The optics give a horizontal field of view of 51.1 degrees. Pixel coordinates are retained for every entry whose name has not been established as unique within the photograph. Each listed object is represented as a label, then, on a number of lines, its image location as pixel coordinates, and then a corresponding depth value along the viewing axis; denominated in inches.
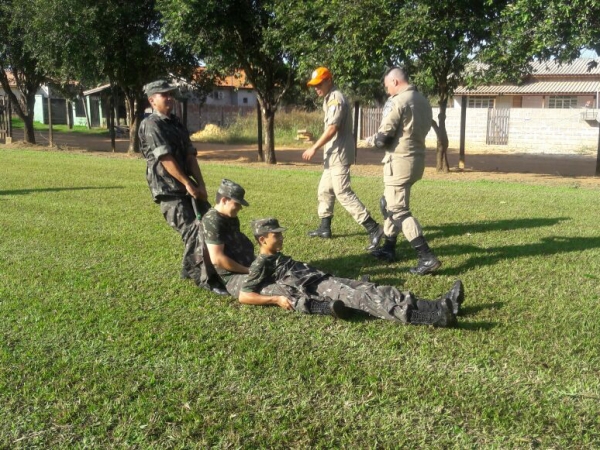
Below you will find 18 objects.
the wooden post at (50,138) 973.3
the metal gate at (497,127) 1152.8
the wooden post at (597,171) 639.8
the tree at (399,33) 546.9
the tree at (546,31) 460.4
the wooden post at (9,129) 1028.7
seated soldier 188.2
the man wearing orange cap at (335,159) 263.4
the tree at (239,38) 658.2
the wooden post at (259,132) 836.0
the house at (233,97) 1963.6
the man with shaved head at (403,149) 224.1
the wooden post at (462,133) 686.9
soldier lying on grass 165.2
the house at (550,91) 1473.9
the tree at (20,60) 805.4
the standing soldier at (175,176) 199.3
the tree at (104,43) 737.0
